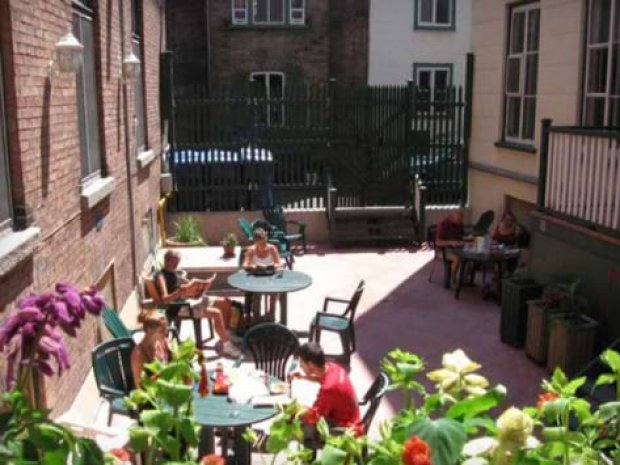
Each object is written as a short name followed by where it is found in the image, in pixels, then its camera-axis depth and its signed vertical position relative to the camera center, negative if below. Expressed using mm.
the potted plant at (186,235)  12672 -2331
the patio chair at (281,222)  13086 -2122
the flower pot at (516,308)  8258 -2351
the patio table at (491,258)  10211 -2153
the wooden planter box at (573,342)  7023 -2339
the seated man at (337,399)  4555 -1892
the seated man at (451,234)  11141 -2005
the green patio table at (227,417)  4625 -2067
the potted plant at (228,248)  11234 -2215
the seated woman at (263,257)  8945 -1884
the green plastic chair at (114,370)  5324 -2115
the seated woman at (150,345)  5301 -1805
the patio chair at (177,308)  7980 -2269
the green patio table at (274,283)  8228 -2088
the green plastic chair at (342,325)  7578 -2369
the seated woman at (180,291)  8008 -2084
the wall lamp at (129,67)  8648 +543
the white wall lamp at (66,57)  5125 +394
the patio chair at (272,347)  6289 -2142
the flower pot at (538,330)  7598 -2421
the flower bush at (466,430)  1594 -787
